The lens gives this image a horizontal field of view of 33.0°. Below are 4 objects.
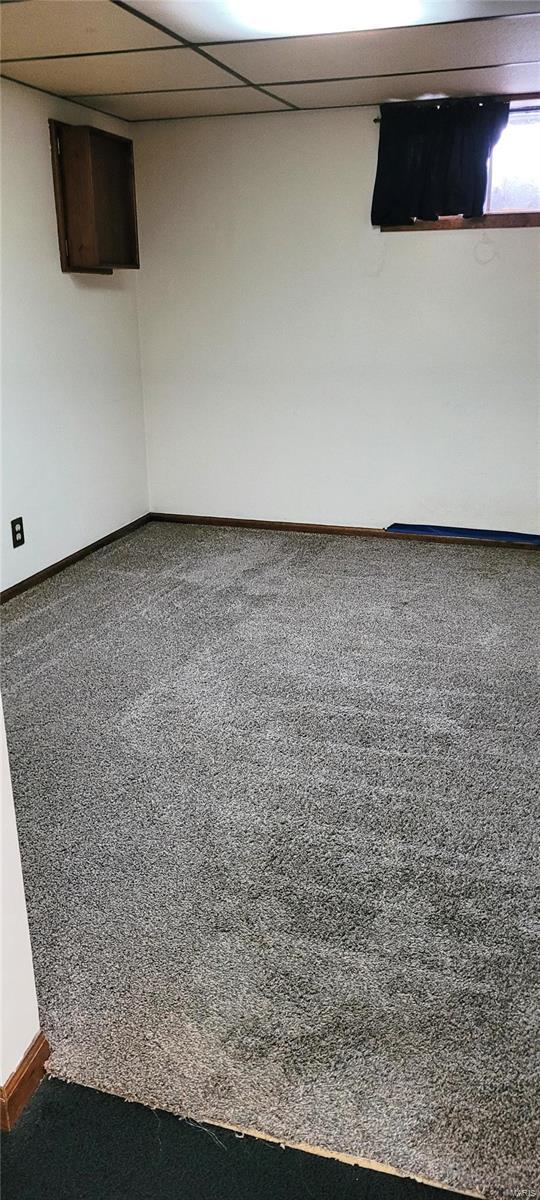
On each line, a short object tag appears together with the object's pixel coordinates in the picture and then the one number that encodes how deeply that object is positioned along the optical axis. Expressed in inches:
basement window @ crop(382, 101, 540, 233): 163.6
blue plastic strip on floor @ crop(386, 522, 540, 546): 184.2
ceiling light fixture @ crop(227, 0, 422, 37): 105.1
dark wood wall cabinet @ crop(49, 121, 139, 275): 160.2
